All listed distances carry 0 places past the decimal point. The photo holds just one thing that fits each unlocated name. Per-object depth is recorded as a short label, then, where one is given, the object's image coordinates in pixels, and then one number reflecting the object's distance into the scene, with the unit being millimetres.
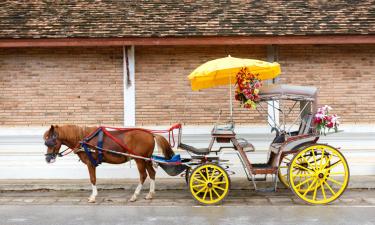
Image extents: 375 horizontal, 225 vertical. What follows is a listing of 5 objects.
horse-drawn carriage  8250
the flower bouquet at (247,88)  8367
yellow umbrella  8328
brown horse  8734
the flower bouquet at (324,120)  8359
